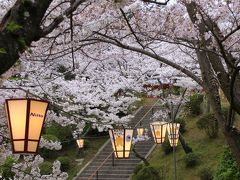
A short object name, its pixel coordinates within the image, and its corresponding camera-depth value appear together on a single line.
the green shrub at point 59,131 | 23.30
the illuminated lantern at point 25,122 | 4.14
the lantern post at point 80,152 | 22.79
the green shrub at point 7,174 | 15.06
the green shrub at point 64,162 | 21.12
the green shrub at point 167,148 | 20.48
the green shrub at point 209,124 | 19.83
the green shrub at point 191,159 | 18.34
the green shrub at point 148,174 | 17.94
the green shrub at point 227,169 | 10.17
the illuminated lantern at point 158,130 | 13.15
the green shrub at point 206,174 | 16.44
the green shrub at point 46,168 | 19.08
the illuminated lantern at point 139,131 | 17.81
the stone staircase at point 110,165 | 20.10
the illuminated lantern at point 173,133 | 14.30
